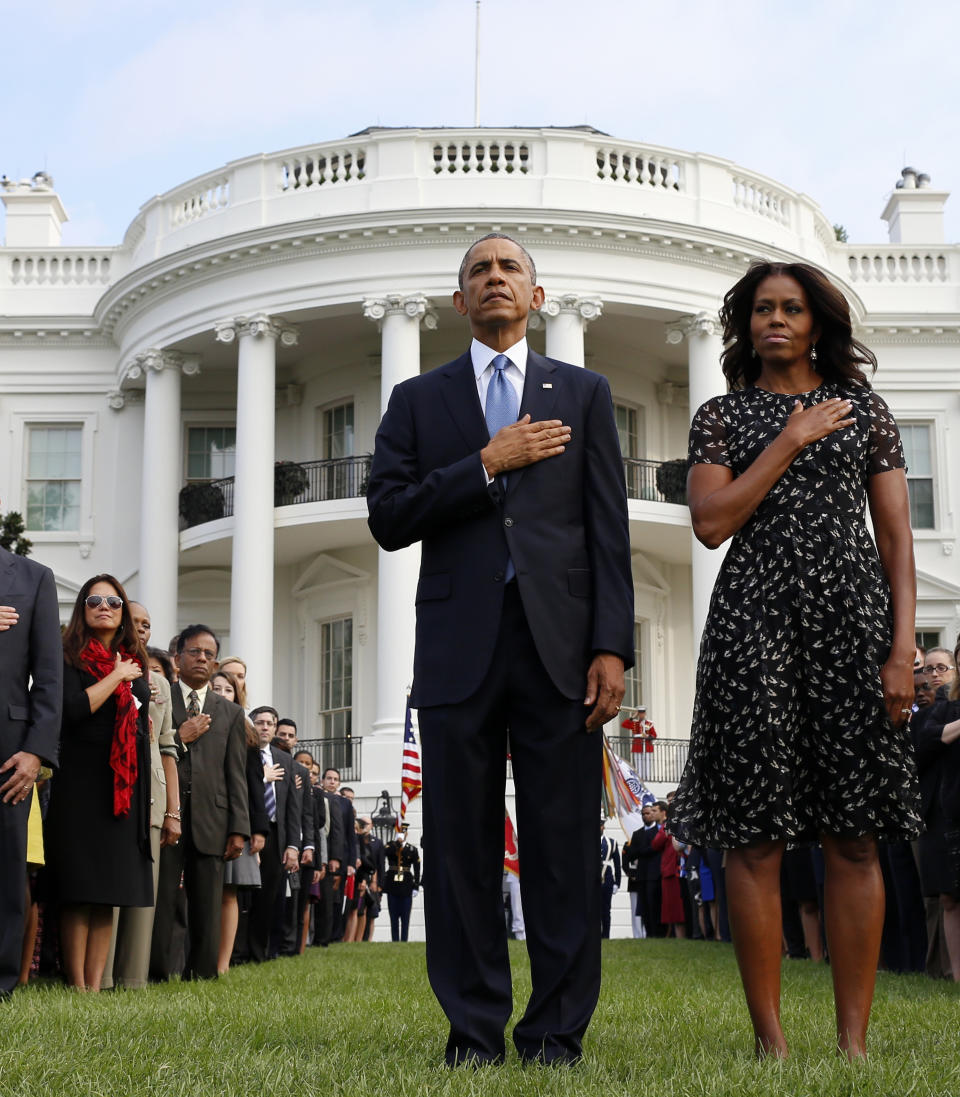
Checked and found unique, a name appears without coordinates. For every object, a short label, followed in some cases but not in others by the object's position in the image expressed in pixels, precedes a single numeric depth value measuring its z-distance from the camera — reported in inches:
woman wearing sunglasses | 321.4
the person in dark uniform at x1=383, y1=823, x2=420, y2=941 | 904.9
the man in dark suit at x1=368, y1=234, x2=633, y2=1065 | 186.1
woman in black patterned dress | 180.5
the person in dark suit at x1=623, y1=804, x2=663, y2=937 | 864.3
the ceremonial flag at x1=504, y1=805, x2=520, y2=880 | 764.2
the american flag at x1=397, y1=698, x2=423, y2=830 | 858.8
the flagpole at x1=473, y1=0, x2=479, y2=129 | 1420.5
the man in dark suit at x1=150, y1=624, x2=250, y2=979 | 395.2
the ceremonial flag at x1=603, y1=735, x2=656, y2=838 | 879.1
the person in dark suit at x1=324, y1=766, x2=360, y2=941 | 737.0
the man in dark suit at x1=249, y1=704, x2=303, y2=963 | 507.2
